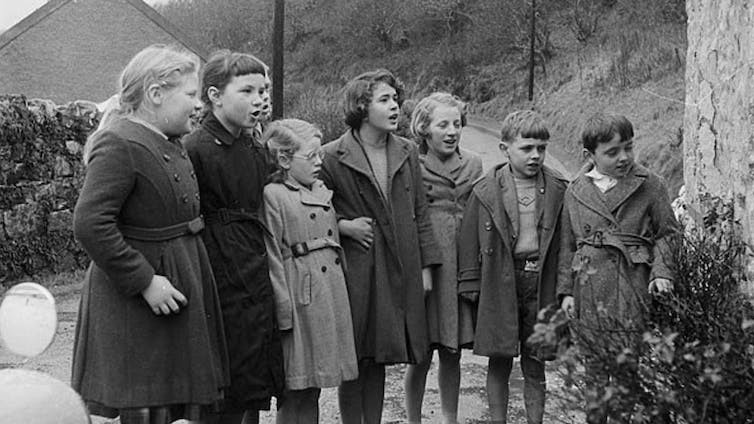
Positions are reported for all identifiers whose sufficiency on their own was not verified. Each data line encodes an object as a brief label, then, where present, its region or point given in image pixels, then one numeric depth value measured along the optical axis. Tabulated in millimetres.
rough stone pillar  3799
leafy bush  2637
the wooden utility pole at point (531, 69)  32375
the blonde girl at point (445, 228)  5258
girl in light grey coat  4520
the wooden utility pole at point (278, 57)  20375
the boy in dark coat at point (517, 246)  5062
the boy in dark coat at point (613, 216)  4508
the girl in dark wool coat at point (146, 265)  3746
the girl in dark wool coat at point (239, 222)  4258
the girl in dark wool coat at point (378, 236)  4961
